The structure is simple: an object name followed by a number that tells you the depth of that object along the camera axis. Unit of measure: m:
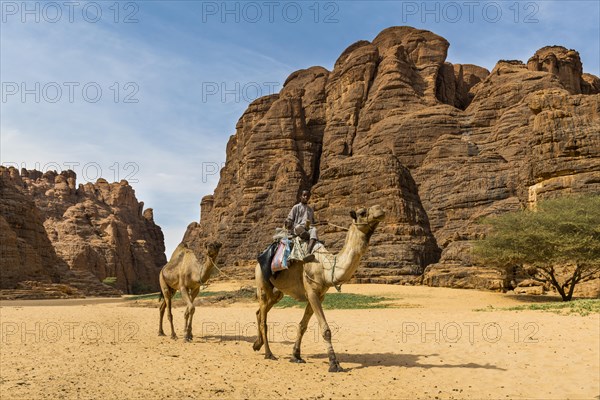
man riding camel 11.67
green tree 29.62
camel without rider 15.74
